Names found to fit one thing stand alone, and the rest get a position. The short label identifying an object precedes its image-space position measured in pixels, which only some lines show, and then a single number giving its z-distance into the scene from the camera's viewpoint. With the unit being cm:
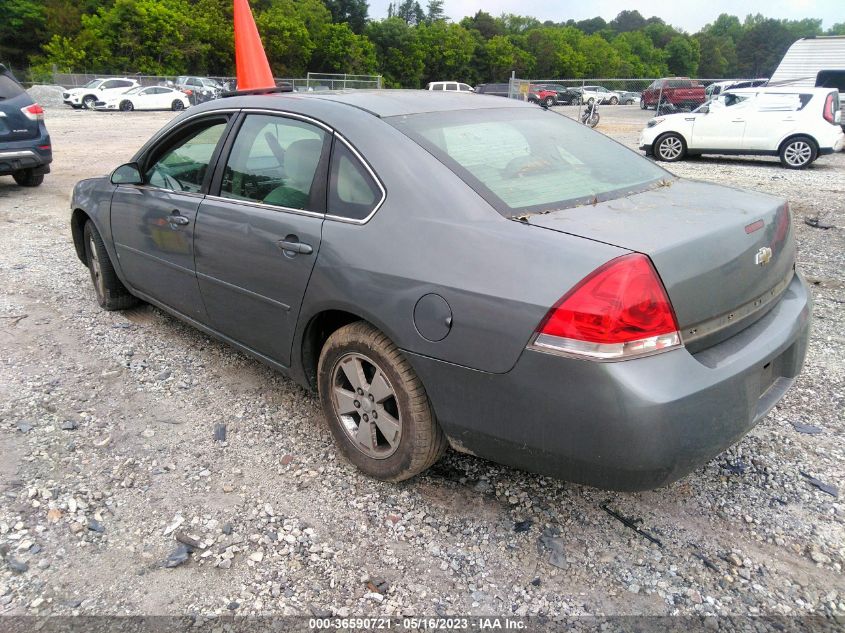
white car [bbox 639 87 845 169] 1277
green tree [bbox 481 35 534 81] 8169
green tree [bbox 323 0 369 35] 8206
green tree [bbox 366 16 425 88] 7294
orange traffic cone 1035
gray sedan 211
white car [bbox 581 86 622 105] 4062
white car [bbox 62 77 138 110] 3275
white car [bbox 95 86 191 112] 3266
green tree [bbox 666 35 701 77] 11850
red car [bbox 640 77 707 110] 2209
